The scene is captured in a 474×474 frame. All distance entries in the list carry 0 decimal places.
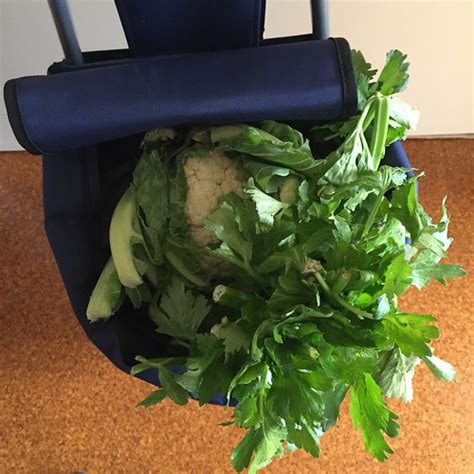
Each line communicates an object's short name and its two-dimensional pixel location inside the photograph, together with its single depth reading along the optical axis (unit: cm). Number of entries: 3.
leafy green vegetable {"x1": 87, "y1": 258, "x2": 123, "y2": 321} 80
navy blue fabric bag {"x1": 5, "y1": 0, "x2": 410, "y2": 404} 77
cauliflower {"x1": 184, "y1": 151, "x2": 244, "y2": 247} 83
